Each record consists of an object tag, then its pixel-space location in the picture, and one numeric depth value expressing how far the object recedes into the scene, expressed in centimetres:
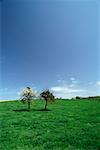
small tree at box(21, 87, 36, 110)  1653
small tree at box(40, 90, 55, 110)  1636
